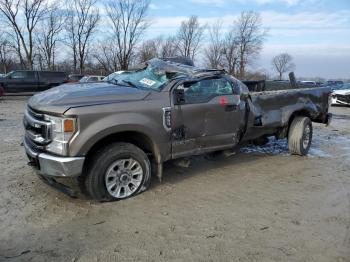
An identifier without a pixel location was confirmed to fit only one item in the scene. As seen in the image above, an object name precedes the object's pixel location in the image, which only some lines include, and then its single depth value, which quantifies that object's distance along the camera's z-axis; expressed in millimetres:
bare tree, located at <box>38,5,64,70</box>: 49906
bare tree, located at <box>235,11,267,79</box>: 60656
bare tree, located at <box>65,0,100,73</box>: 50406
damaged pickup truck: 4500
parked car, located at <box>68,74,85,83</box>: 27756
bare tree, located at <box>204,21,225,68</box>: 61300
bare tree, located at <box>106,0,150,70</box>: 51000
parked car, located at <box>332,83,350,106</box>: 20131
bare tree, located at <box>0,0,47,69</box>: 42338
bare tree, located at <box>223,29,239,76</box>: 60562
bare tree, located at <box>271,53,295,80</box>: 86425
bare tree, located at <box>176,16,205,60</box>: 61375
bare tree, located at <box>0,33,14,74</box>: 48688
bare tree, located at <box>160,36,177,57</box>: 58169
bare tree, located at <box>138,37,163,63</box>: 52594
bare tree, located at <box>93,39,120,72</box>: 51781
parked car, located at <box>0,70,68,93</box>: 23641
